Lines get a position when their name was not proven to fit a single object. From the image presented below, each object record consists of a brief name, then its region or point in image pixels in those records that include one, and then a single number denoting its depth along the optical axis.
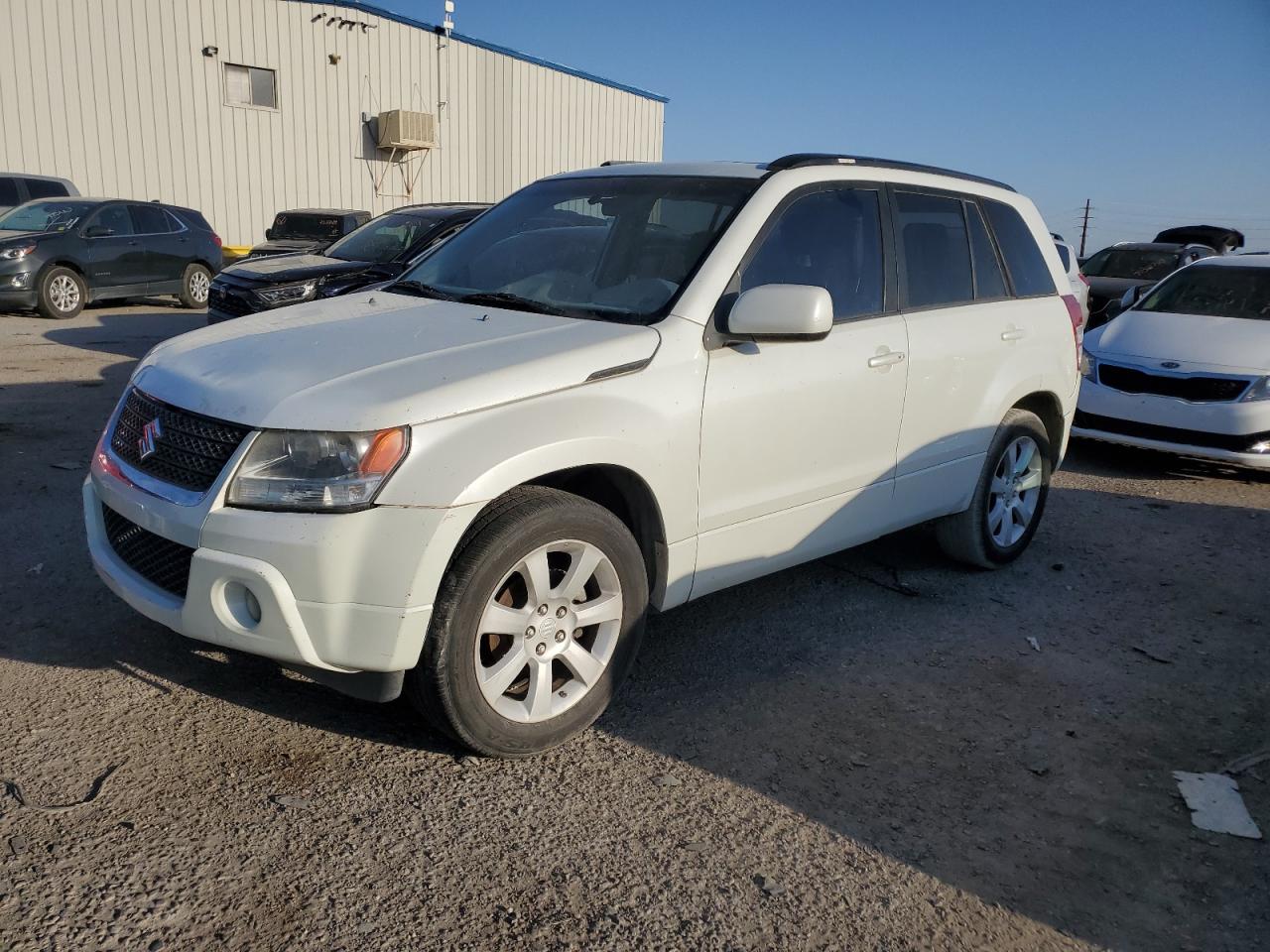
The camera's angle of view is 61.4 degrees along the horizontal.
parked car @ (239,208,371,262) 16.91
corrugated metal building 19.27
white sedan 7.35
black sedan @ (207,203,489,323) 9.27
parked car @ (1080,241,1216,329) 15.97
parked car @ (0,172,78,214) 15.77
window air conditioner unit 23.23
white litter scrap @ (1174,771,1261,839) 3.17
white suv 2.91
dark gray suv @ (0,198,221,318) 13.55
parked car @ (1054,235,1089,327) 10.04
